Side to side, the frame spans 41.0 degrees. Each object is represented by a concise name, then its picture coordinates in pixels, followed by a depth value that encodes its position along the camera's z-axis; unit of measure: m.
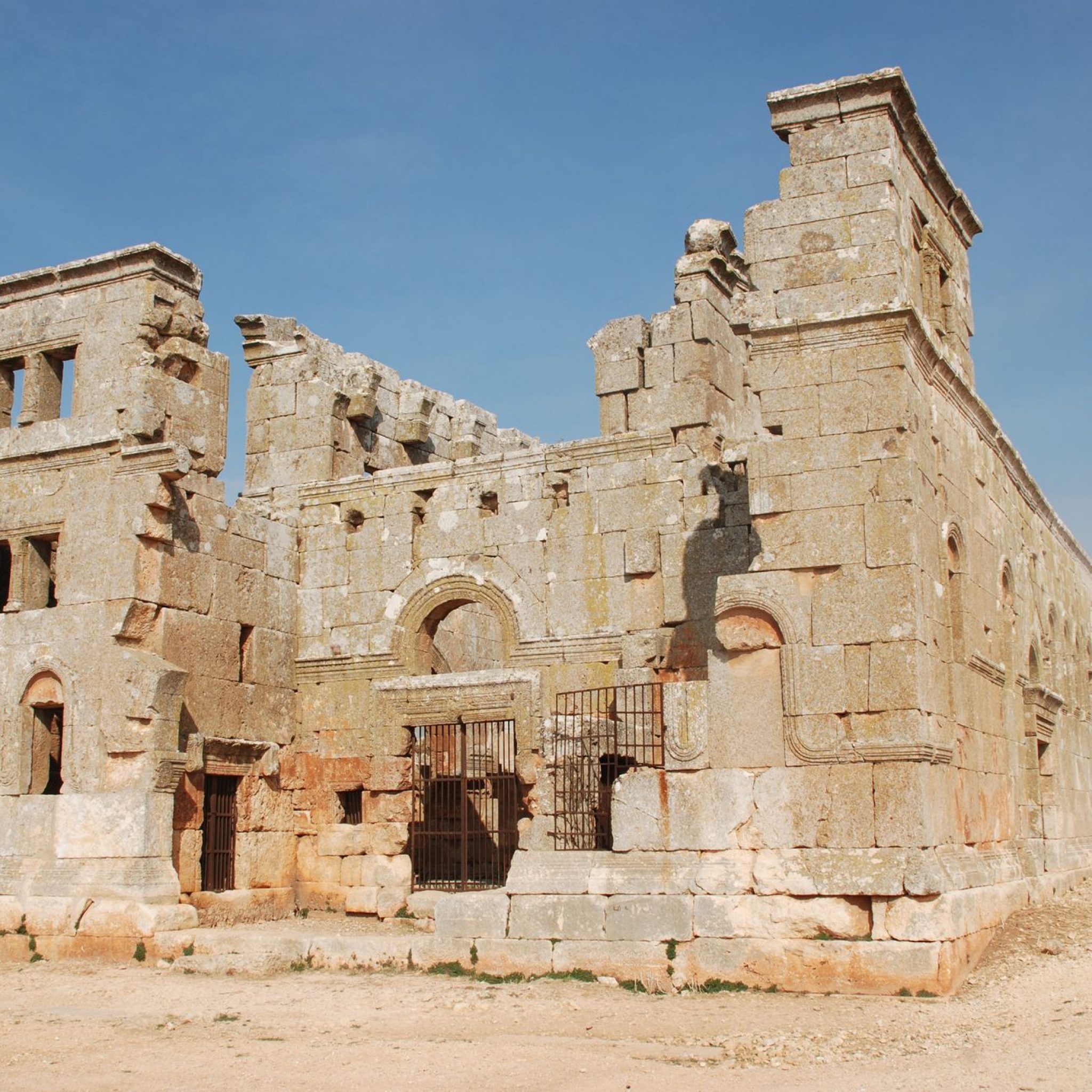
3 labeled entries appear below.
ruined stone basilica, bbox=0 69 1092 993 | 10.15
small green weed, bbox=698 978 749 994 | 9.83
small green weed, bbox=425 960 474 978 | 10.77
